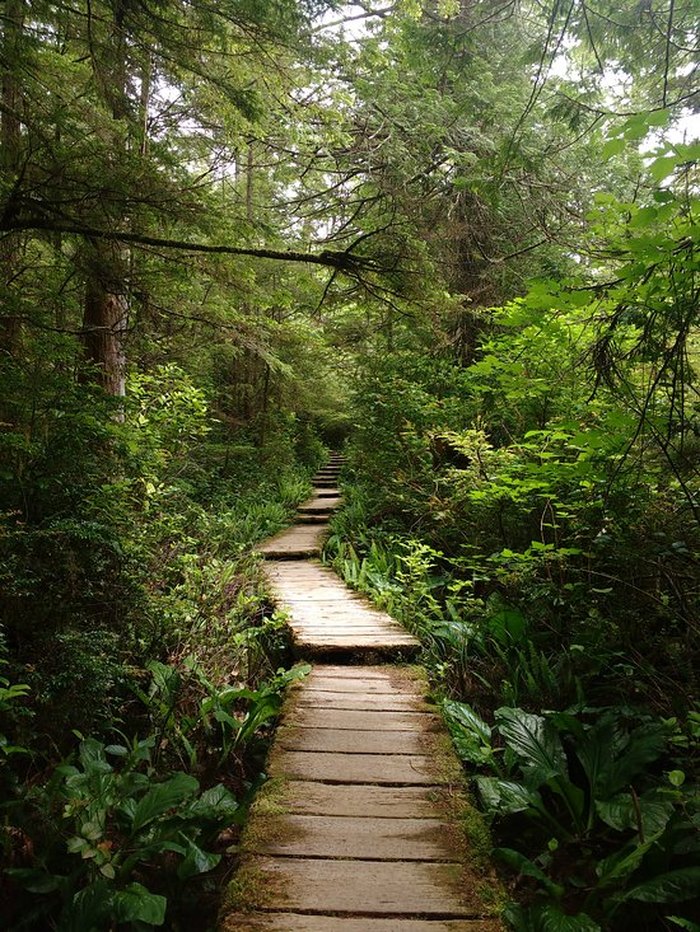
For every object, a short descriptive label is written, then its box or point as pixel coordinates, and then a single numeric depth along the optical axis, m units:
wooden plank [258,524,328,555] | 8.93
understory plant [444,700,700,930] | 2.33
